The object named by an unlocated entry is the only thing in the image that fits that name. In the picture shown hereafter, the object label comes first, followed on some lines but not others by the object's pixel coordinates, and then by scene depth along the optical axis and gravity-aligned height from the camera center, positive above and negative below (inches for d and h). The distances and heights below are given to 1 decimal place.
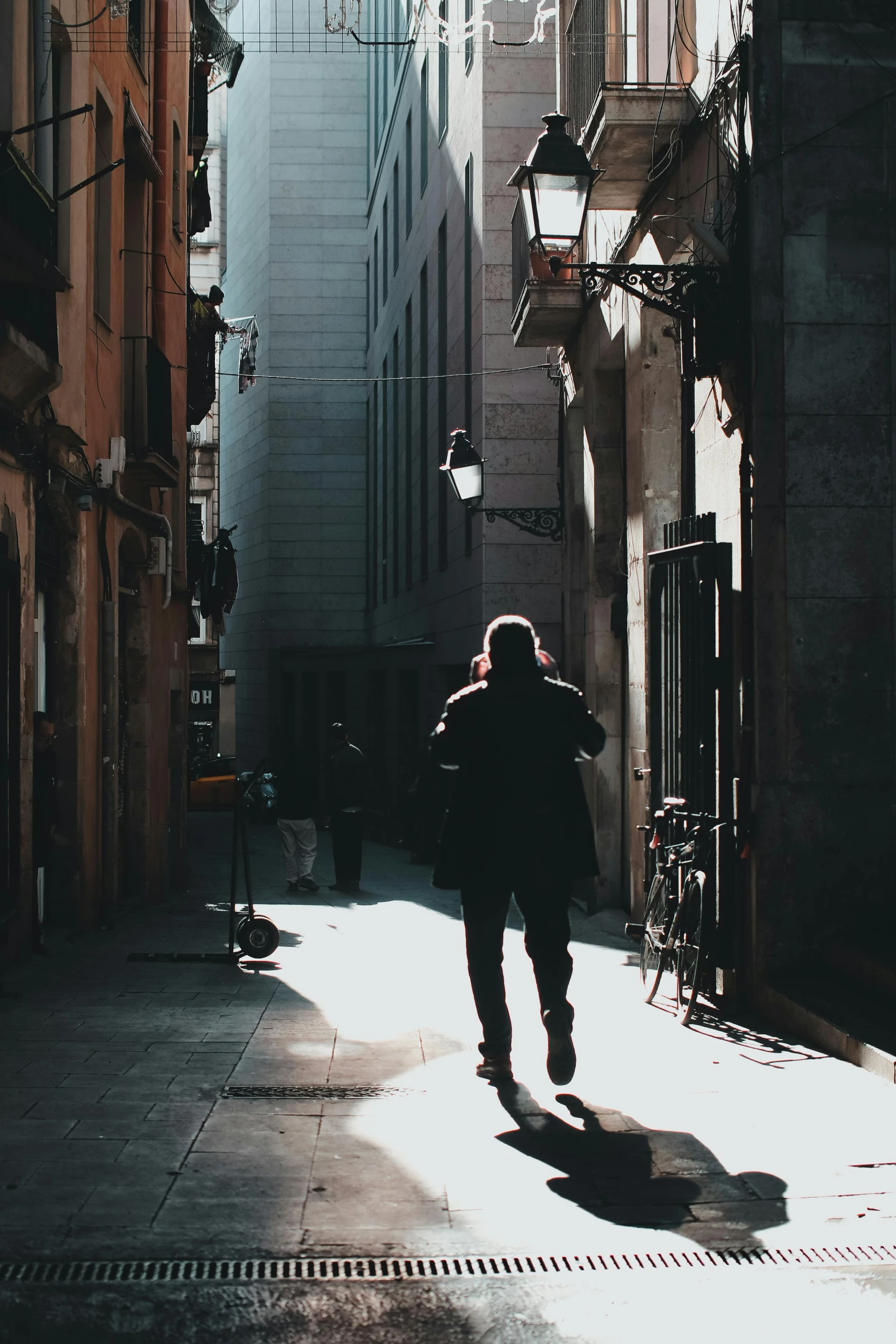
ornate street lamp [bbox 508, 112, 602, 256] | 376.2 +133.6
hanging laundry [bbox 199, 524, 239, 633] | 976.9 +88.0
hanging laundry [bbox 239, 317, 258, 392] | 1347.2 +339.7
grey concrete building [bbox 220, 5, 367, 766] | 1504.7 +357.8
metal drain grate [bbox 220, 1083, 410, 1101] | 223.1 -59.0
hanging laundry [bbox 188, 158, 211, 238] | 841.5 +296.2
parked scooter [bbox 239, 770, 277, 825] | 1262.3 -94.5
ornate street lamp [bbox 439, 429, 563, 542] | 647.1 +101.7
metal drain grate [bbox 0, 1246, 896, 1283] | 146.0 -57.0
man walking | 220.5 -16.2
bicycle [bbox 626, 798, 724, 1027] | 298.0 -44.0
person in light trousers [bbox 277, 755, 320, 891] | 612.4 -41.3
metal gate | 309.6 +5.5
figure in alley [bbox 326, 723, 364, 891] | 646.5 -44.8
